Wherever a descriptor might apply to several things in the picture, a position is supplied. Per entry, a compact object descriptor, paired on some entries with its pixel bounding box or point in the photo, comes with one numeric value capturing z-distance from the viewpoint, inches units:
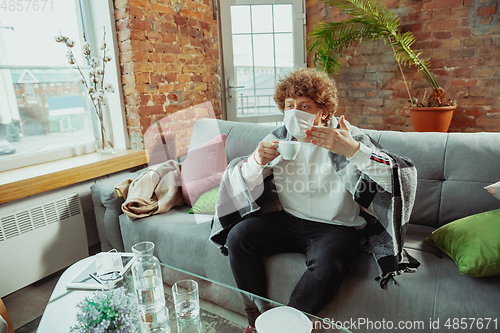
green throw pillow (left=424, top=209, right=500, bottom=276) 42.1
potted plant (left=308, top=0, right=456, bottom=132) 106.0
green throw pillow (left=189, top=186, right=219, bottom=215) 69.9
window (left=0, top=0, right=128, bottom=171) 80.6
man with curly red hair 46.5
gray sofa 42.7
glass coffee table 33.6
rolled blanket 72.2
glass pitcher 38.3
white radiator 70.2
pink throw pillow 73.9
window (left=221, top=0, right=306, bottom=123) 125.7
